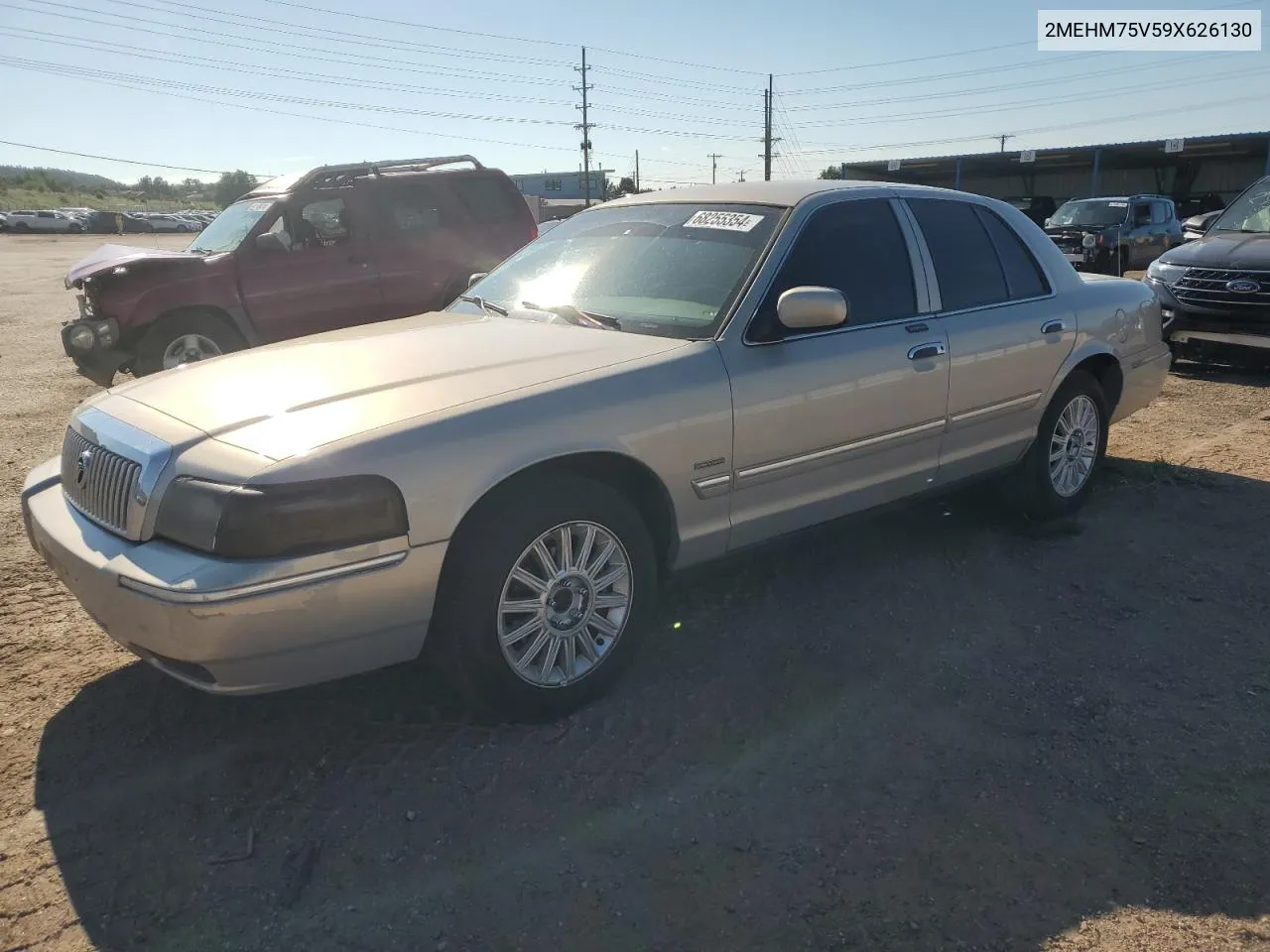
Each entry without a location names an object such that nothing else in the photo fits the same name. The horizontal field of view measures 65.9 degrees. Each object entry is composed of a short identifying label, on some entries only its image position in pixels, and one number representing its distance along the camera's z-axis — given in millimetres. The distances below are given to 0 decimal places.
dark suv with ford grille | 8539
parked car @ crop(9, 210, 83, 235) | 50656
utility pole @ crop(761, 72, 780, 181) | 59719
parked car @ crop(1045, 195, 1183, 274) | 17422
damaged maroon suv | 7845
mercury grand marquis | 2658
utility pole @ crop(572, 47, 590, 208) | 61619
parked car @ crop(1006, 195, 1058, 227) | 27378
